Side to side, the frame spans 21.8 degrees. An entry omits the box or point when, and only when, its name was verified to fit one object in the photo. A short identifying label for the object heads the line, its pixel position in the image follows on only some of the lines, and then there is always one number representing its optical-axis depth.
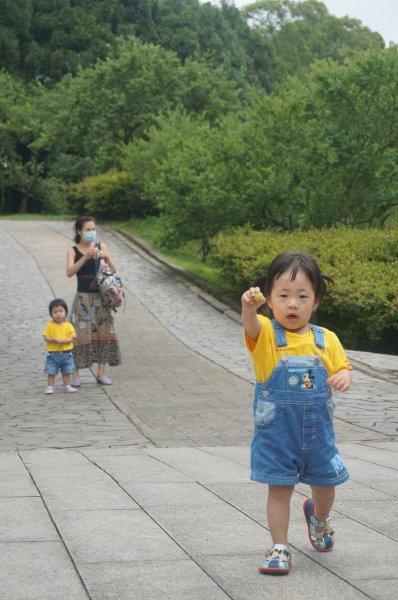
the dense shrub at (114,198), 32.44
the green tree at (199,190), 20.62
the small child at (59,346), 10.75
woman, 11.03
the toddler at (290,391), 4.13
